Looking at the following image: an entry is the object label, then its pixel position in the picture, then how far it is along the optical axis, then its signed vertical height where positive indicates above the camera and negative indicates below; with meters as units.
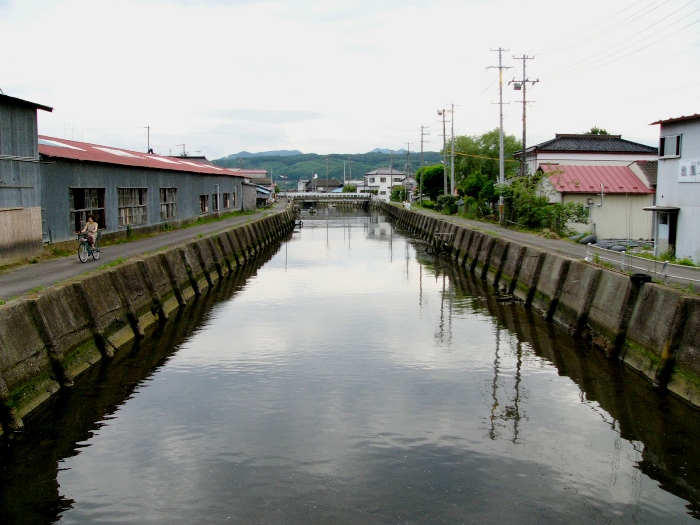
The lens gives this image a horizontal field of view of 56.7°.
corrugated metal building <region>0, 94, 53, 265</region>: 20.61 +0.74
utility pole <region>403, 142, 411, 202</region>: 99.75 +5.20
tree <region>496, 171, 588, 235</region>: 36.31 -0.48
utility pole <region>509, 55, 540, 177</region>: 41.58 +6.34
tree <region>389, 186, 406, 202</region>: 103.62 +1.14
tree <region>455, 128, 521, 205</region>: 77.86 +5.74
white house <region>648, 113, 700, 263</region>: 24.56 +0.38
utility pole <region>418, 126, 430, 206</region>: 82.34 +2.28
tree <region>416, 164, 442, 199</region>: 84.44 +2.72
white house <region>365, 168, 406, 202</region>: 141.25 +4.66
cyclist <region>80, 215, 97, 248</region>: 22.37 -0.98
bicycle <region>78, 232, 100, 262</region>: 21.89 -1.57
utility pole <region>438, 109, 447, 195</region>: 65.75 +5.36
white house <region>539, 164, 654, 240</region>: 38.59 -0.04
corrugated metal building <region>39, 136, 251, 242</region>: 25.00 +0.69
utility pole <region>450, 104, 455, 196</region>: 64.20 +2.14
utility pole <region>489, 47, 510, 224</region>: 43.06 +4.54
